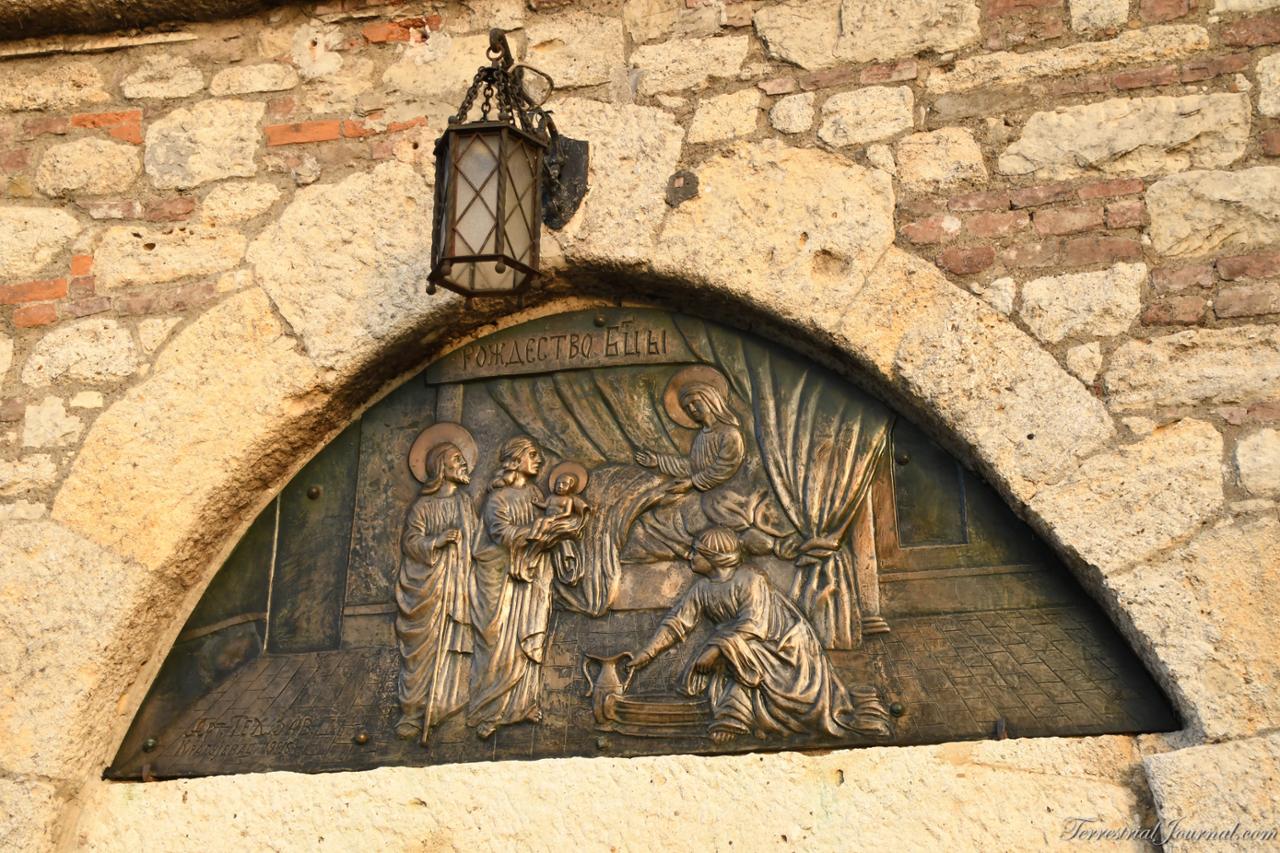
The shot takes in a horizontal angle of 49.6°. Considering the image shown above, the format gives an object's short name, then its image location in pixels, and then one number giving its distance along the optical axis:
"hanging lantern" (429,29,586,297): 3.13
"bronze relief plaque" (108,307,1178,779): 3.12
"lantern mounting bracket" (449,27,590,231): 3.32
